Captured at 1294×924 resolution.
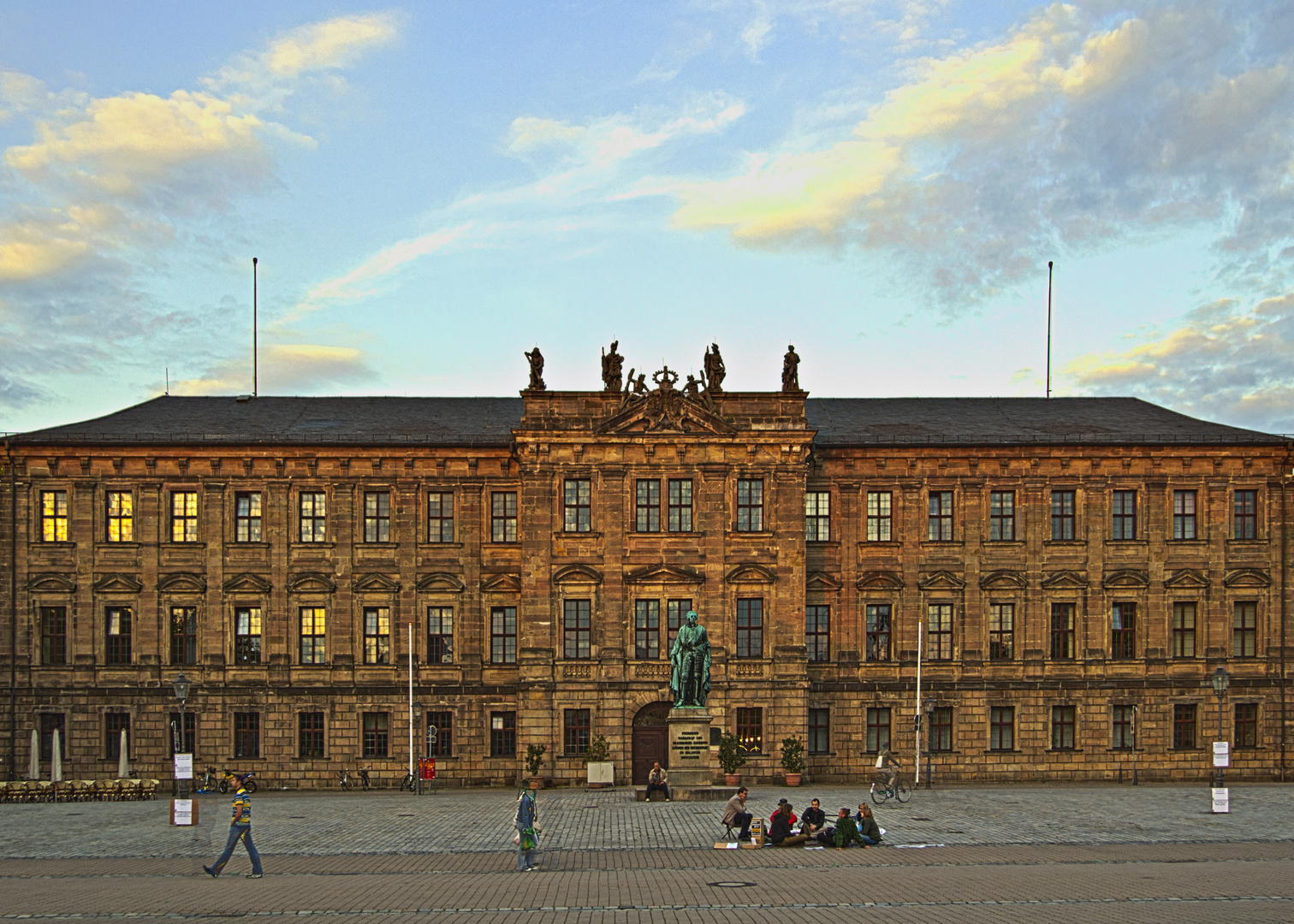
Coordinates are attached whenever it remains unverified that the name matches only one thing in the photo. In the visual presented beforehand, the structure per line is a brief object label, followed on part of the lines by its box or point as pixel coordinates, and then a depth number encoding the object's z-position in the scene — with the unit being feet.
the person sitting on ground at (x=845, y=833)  97.25
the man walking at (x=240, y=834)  86.69
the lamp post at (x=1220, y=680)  131.23
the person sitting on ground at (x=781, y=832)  99.25
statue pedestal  128.47
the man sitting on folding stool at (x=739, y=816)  99.40
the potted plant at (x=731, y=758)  147.02
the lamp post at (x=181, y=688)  128.57
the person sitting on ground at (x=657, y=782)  127.34
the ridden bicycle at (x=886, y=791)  128.67
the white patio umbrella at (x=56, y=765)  146.72
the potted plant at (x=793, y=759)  150.51
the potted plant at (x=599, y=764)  149.07
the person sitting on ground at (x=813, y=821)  99.96
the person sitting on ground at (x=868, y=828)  98.48
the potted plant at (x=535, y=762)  151.23
